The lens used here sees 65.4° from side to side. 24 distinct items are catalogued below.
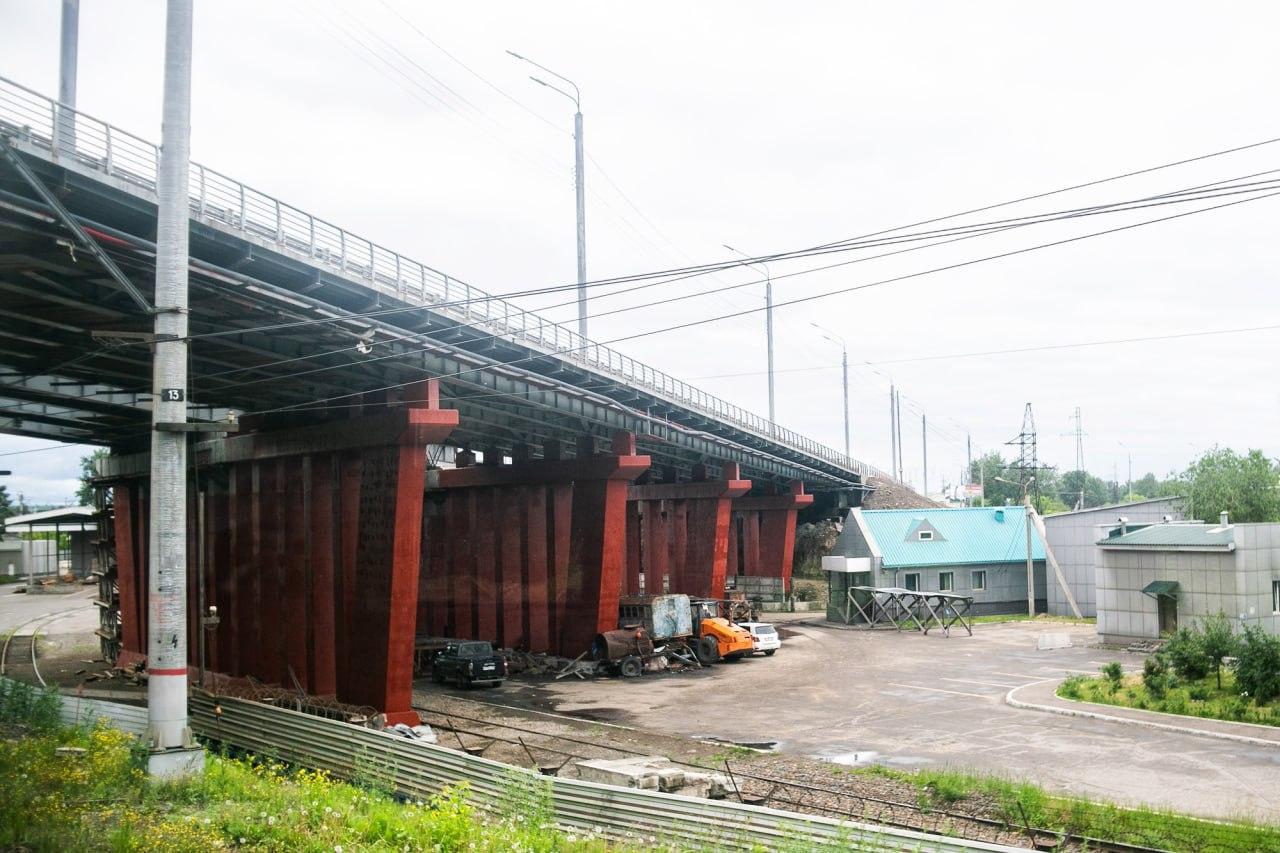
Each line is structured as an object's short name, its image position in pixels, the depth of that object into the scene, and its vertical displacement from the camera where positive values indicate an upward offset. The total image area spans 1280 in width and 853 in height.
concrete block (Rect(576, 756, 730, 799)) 18.86 -5.51
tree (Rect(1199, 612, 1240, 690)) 28.36 -4.41
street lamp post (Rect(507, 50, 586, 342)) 42.61 +13.42
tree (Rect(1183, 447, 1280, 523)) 81.38 -0.17
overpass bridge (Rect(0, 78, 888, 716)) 22.72 +3.23
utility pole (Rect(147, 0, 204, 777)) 16.97 +1.69
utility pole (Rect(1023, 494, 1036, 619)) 58.56 -4.99
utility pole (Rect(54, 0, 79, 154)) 27.23 +12.41
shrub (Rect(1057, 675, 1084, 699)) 29.62 -6.03
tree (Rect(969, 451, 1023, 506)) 129.25 +1.95
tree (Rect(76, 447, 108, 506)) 134.32 +1.49
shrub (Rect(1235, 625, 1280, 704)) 26.11 -4.76
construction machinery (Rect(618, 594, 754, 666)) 42.69 -5.86
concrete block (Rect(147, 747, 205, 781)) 16.23 -4.34
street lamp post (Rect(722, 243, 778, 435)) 76.69 +13.06
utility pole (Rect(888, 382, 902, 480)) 119.56 +7.49
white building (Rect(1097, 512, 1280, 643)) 37.62 -3.50
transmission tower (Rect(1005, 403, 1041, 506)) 68.06 +2.02
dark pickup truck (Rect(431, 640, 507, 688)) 38.34 -6.50
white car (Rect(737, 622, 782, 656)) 44.72 -6.47
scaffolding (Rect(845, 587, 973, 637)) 54.44 -6.75
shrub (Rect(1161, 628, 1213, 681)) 28.81 -4.86
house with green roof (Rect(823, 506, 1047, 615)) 61.19 -4.04
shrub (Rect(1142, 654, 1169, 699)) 28.05 -5.38
